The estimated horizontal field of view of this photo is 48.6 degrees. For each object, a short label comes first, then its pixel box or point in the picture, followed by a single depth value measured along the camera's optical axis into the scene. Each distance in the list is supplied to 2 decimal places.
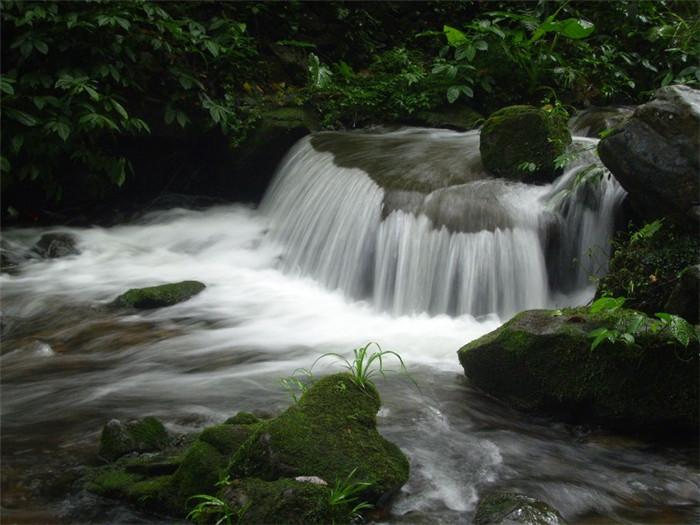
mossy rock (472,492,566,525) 2.98
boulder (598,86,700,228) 4.59
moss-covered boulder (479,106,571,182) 6.54
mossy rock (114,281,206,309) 6.21
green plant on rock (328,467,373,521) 2.97
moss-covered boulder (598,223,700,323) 4.70
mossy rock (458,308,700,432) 3.98
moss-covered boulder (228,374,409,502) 3.11
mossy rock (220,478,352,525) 2.87
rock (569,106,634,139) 7.96
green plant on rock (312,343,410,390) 3.58
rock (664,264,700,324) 4.24
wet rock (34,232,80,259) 7.78
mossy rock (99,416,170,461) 3.56
